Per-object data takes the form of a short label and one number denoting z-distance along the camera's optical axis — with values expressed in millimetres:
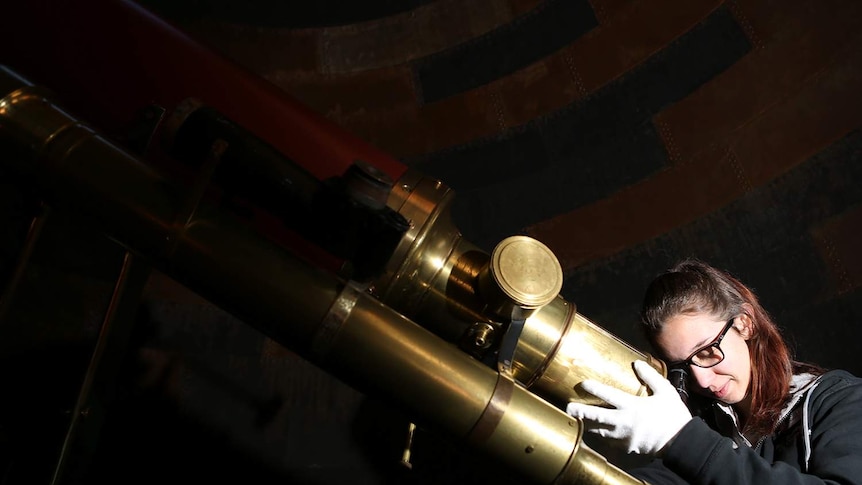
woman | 1030
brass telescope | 927
